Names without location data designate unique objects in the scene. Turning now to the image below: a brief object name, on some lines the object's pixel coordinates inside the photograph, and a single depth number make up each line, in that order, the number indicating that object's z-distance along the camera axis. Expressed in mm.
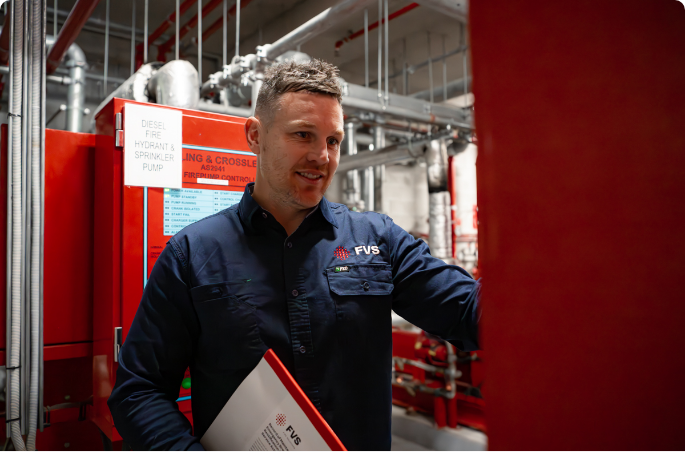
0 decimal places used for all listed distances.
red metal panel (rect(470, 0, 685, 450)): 285
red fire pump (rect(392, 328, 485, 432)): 3588
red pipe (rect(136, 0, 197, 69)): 3332
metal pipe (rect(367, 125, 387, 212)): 5094
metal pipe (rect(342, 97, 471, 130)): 3189
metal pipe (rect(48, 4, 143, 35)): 3537
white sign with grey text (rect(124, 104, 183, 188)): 1472
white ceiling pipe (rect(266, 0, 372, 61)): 2072
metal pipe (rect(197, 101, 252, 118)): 2605
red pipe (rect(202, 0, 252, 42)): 3328
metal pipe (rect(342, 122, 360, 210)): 5234
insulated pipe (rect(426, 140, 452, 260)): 4297
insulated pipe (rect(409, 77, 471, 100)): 4512
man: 962
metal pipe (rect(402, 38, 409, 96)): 4258
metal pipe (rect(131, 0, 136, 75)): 3036
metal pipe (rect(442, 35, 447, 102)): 4289
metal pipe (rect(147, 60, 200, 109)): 1824
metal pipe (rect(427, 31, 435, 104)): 4156
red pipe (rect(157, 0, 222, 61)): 3312
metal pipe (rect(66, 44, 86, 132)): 3225
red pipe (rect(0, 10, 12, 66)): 2346
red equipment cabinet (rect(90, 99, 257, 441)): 1475
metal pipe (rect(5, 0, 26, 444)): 1525
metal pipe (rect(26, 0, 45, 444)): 1539
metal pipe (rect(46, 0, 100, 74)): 2129
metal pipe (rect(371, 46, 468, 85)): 4062
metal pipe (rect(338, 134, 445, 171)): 4090
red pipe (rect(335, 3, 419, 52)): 3506
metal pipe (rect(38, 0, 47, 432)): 1551
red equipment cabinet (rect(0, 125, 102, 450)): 1627
